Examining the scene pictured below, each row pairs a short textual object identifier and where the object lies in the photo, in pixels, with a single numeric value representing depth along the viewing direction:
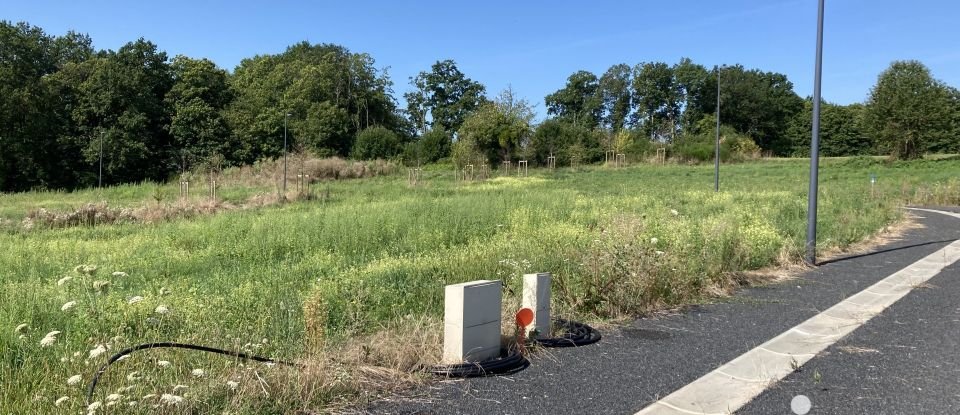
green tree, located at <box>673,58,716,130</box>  92.00
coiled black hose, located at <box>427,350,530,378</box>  4.61
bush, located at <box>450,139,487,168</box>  47.78
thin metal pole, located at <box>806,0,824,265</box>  10.16
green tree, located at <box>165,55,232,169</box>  56.69
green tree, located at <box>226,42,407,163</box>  62.84
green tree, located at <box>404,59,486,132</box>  84.69
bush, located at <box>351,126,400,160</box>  62.88
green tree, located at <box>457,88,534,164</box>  52.59
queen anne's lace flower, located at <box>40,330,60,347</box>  3.54
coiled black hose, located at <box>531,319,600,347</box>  5.52
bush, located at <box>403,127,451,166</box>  61.56
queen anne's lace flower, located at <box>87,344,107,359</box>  3.63
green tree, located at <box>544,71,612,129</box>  99.38
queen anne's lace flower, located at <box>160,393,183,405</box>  3.26
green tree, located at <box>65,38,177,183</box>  52.16
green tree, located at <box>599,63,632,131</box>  96.81
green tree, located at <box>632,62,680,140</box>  94.19
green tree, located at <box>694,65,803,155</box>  89.31
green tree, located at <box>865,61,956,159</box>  46.41
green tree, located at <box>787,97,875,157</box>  81.69
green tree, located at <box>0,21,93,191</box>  47.38
